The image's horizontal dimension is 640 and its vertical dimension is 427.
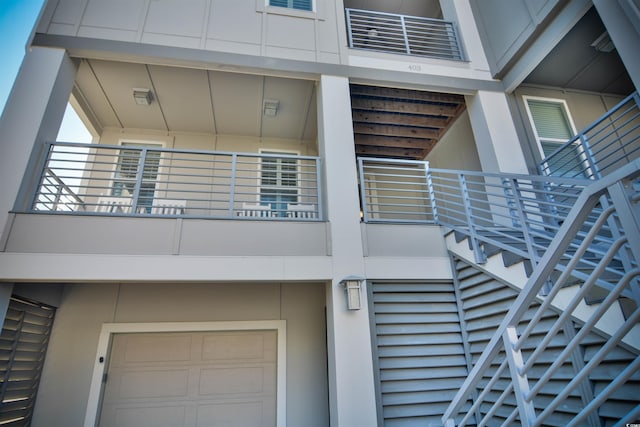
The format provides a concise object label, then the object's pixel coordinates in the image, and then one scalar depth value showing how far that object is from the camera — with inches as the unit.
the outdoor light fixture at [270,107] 231.6
